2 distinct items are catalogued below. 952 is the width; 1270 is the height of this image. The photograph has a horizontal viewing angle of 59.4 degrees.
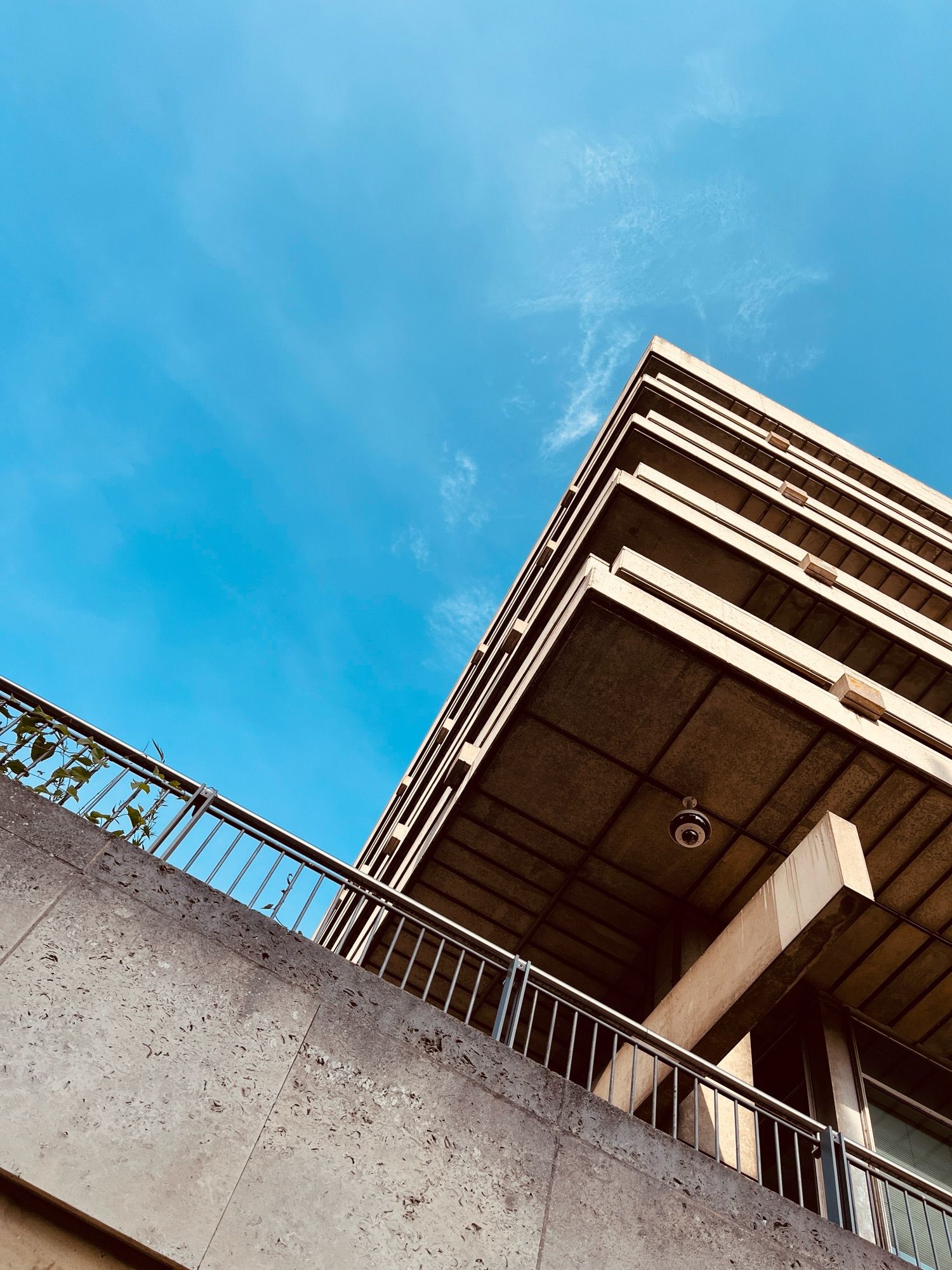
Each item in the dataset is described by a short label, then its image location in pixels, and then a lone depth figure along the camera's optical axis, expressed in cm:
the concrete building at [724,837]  986
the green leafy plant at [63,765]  668
